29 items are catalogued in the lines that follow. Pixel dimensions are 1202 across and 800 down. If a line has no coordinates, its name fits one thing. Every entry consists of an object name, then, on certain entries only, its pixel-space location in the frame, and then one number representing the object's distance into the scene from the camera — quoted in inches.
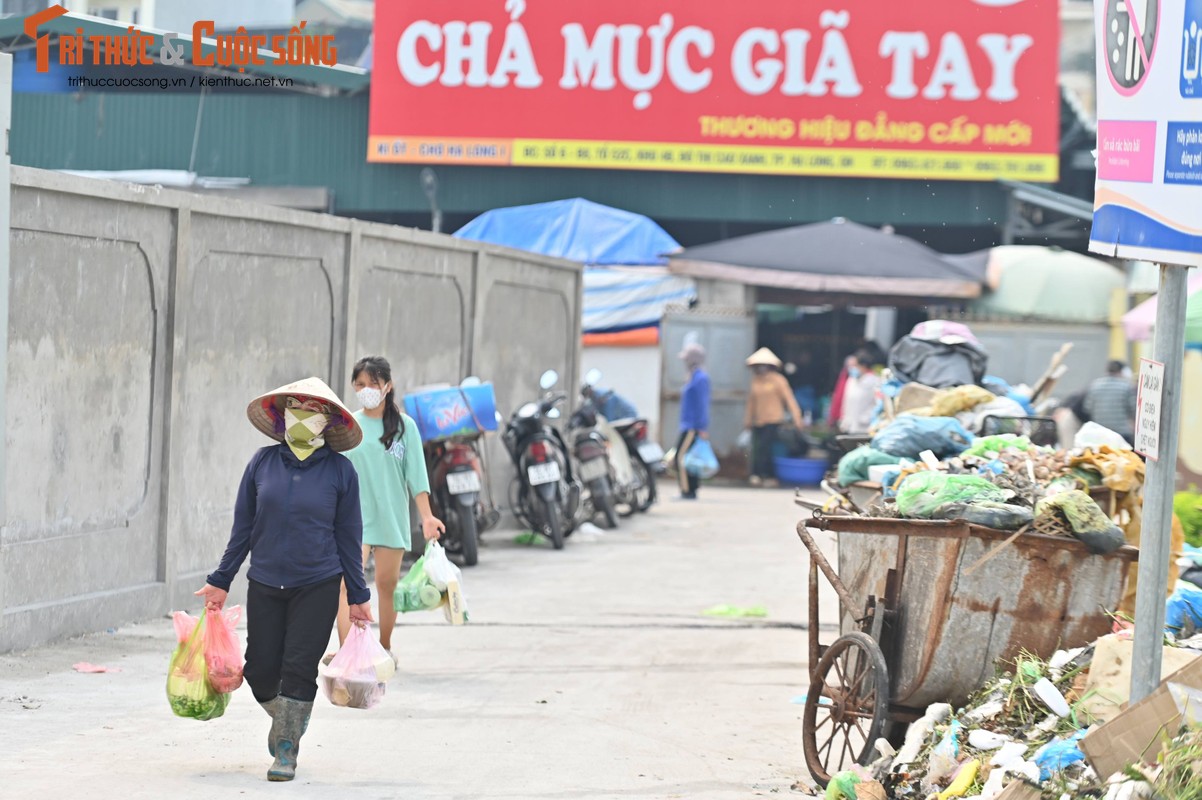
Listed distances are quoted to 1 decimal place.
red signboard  2106.3
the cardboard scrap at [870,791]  478.9
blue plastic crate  1034.7
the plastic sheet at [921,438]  732.7
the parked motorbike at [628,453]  1425.9
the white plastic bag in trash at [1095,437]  681.6
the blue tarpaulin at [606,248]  1899.6
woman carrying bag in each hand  504.4
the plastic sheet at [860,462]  715.4
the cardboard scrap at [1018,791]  427.8
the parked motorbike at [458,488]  1047.6
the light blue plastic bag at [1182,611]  530.0
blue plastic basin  1849.2
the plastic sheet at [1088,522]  519.5
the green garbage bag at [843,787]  484.4
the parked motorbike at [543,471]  1184.8
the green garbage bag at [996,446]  654.5
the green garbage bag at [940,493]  534.0
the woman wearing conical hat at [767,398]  1826.5
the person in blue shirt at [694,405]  1672.0
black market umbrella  1849.2
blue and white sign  385.1
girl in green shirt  690.8
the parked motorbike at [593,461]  1315.2
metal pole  396.8
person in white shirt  1801.2
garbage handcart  516.4
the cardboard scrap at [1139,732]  406.6
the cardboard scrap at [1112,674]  459.8
